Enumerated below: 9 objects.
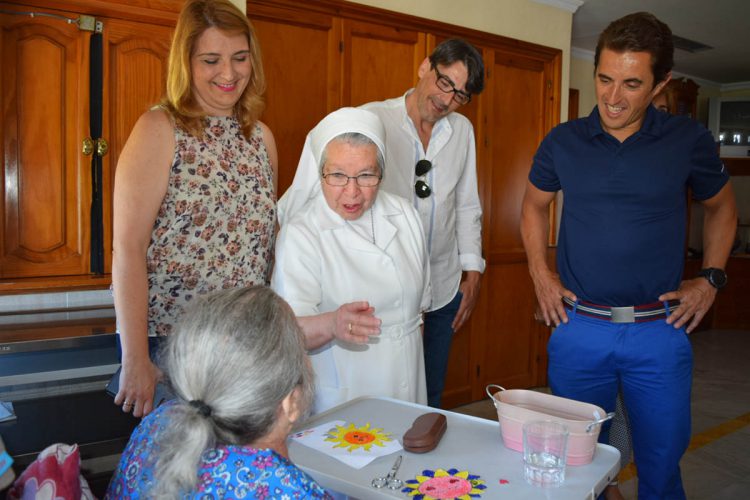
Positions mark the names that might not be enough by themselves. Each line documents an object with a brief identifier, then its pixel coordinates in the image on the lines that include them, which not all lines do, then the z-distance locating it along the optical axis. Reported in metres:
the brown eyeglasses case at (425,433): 1.38
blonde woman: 1.63
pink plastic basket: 1.32
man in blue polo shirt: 1.88
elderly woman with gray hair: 0.94
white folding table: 1.23
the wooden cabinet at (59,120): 2.43
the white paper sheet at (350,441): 1.37
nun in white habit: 1.77
